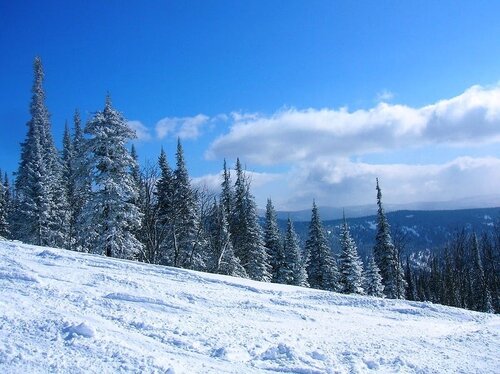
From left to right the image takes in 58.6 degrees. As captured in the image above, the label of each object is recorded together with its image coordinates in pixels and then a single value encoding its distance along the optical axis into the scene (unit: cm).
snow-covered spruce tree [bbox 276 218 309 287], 4497
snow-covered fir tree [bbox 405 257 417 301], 5426
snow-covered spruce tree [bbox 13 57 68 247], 3788
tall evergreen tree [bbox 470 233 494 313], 4691
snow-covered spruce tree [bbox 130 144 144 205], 3216
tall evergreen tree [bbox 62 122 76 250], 4162
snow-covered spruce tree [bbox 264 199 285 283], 4756
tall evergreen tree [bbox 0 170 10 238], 4325
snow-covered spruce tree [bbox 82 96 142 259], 2678
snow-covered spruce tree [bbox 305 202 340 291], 4562
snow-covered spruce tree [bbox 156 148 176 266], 3487
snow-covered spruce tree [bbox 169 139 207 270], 3559
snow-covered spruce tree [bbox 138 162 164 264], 3108
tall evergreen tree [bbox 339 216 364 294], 4300
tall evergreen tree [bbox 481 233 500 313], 4698
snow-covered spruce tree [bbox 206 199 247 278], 3481
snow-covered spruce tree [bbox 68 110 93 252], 2736
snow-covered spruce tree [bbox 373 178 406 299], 4400
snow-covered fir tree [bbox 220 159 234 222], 4741
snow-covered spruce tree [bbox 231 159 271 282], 4150
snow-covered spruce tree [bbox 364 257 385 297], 4291
